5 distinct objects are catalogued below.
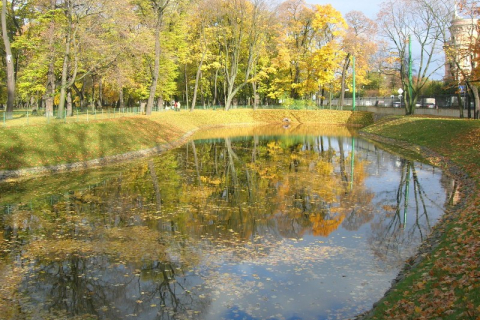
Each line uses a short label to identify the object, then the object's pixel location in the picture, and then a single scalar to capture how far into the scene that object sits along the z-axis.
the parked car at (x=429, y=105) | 60.14
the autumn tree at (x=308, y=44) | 66.94
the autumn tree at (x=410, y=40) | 46.97
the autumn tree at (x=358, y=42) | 65.75
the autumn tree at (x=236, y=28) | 62.94
